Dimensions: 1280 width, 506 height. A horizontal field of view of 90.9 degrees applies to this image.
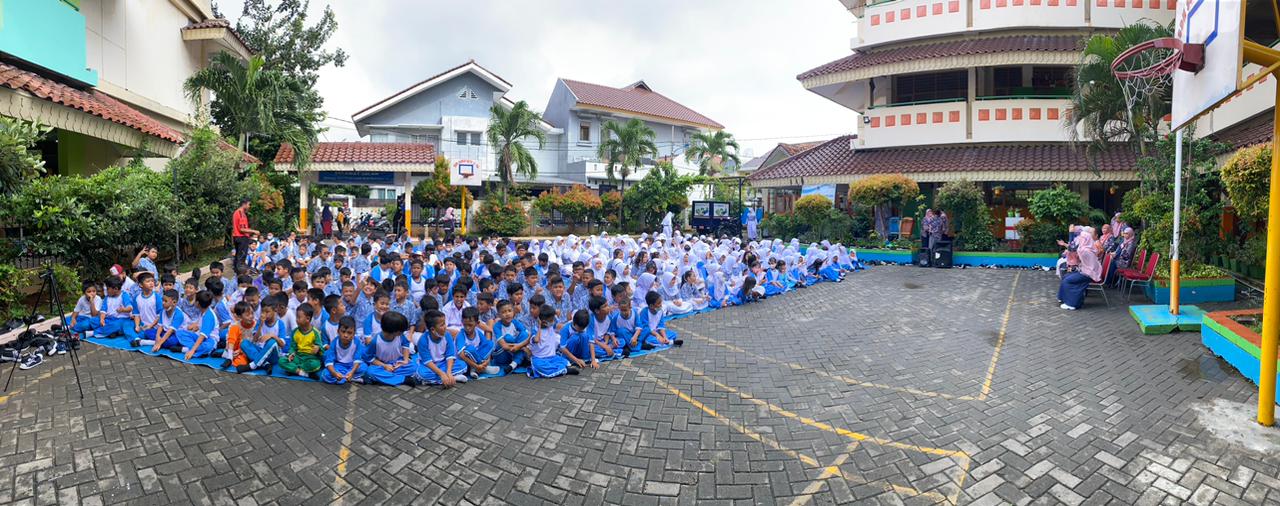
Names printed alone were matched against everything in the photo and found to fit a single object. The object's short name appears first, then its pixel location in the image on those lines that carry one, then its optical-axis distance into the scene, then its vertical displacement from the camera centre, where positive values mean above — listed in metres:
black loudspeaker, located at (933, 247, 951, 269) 16.28 -0.75
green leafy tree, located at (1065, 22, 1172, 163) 12.05 +2.65
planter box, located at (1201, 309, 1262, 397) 5.69 -1.09
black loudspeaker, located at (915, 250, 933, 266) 16.49 -0.77
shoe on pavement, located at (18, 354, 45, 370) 6.16 -1.33
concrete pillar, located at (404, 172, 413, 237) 20.59 +0.79
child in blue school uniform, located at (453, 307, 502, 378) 6.27 -1.19
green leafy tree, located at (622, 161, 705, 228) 24.86 +1.35
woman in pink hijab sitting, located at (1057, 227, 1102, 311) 9.98 -0.74
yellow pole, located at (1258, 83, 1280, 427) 4.73 -0.64
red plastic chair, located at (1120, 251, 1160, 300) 10.12 -0.73
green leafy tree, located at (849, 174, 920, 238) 17.36 +1.08
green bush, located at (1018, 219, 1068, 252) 15.91 -0.13
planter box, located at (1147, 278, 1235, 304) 9.36 -0.89
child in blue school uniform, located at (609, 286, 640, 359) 7.33 -1.14
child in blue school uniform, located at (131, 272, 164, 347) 7.17 -0.94
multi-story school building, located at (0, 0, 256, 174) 9.15 +3.03
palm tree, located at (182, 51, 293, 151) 15.88 +3.54
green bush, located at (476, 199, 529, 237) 22.75 +0.34
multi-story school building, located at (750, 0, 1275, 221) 18.03 +4.39
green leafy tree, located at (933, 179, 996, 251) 16.53 +0.51
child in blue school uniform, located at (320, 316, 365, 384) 5.94 -1.27
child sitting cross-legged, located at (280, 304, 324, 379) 5.99 -1.18
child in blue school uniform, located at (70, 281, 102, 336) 7.35 -1.01
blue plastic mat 6.18 -1.38
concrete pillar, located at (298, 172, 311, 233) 19.61 +0.87
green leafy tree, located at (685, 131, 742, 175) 36.53 +4.57
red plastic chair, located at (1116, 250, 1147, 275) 10.60 -0.64
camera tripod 5.88 -1.08
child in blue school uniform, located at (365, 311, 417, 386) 5.94 -1.23
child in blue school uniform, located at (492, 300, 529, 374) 6.49 -1.16
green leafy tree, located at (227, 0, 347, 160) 24.91 +7.57
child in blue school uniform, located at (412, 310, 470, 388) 5.98 -1.27
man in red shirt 11.91 -0.11
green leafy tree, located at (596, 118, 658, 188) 26.34 +3.46
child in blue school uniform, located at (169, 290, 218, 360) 6.70 -1.15
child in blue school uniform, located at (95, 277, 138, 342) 7.27 -1.04
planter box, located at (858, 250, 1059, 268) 15.98 -0.74
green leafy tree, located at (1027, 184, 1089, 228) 15.21 +0.60
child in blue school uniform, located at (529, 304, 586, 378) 6.32 -1.26
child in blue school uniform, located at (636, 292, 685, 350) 7.66 -1.21
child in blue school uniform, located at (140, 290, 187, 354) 6.88 -1.07
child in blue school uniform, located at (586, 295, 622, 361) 7.05 -1.19
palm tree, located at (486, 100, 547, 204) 23.70 +3.56
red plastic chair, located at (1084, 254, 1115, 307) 10.67 -0.89
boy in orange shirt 6.24 -1.07
